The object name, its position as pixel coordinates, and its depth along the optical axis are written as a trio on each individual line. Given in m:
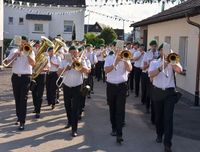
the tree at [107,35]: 55.86
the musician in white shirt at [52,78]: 12.82
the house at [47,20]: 47.78
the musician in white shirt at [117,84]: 9.05
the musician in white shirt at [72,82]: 9.67
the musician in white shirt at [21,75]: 9.94
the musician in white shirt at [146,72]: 11.79
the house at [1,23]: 28.12
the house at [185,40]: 15.03
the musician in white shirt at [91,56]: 16.08
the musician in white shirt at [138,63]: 15.78
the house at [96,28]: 85.19
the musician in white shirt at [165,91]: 8.38
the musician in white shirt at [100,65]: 23.33
